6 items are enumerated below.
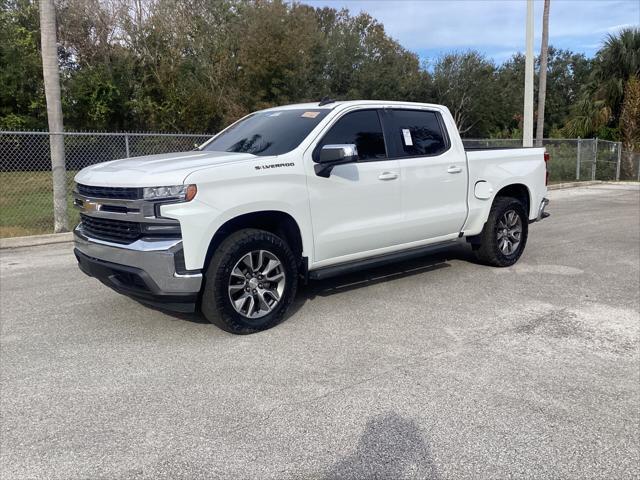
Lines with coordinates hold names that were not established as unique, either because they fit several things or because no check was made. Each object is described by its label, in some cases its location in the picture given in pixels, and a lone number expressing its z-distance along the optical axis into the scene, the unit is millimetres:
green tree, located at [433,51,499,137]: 42094
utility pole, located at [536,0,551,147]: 20219
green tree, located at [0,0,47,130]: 24344
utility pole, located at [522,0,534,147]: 17125
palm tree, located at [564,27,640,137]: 24344
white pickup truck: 4395
